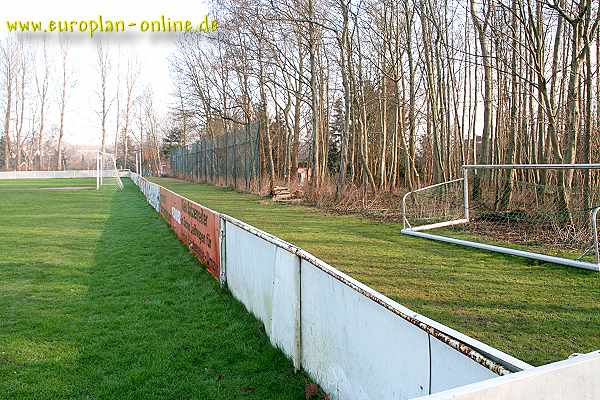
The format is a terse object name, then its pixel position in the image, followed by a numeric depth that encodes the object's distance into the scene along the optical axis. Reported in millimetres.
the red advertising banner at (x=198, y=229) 7402
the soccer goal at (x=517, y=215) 8992
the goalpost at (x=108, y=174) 38456
